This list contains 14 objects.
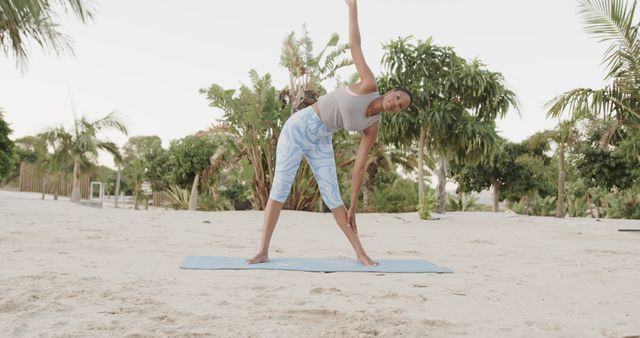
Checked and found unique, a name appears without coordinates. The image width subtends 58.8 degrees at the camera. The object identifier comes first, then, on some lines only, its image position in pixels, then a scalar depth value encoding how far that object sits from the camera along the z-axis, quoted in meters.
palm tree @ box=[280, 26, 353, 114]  12.75
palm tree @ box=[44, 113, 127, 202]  19.12
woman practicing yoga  4.23
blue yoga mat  4.23
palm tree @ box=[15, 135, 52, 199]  20.10
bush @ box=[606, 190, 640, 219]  23.99
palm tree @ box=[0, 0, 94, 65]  7.20
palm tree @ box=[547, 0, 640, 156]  9.78
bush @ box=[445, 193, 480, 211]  22.83
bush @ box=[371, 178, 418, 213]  15.64
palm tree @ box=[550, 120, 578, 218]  18.54
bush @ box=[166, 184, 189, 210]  19.43
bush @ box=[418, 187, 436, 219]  11.49
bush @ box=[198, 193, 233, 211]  17.19
